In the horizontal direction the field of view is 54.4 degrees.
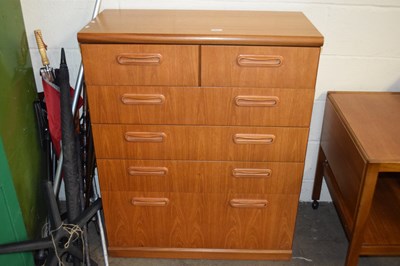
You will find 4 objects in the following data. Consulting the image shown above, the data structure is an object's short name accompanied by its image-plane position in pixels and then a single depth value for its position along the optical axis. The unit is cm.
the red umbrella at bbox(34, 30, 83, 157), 162
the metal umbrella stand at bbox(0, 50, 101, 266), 152
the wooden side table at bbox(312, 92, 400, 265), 140
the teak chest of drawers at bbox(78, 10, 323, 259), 135
